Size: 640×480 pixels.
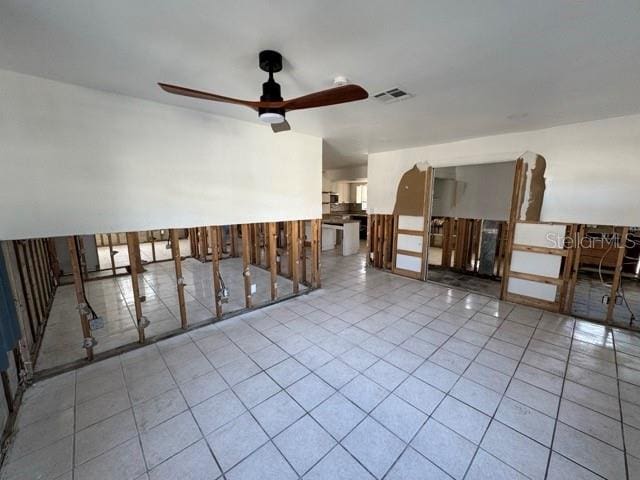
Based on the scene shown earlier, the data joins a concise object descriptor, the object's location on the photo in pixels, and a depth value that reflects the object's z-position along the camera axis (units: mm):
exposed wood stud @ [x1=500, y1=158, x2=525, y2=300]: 3768
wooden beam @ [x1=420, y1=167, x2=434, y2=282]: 4795
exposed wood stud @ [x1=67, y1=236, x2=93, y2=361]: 2414
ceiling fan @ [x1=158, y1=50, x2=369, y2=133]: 1565
